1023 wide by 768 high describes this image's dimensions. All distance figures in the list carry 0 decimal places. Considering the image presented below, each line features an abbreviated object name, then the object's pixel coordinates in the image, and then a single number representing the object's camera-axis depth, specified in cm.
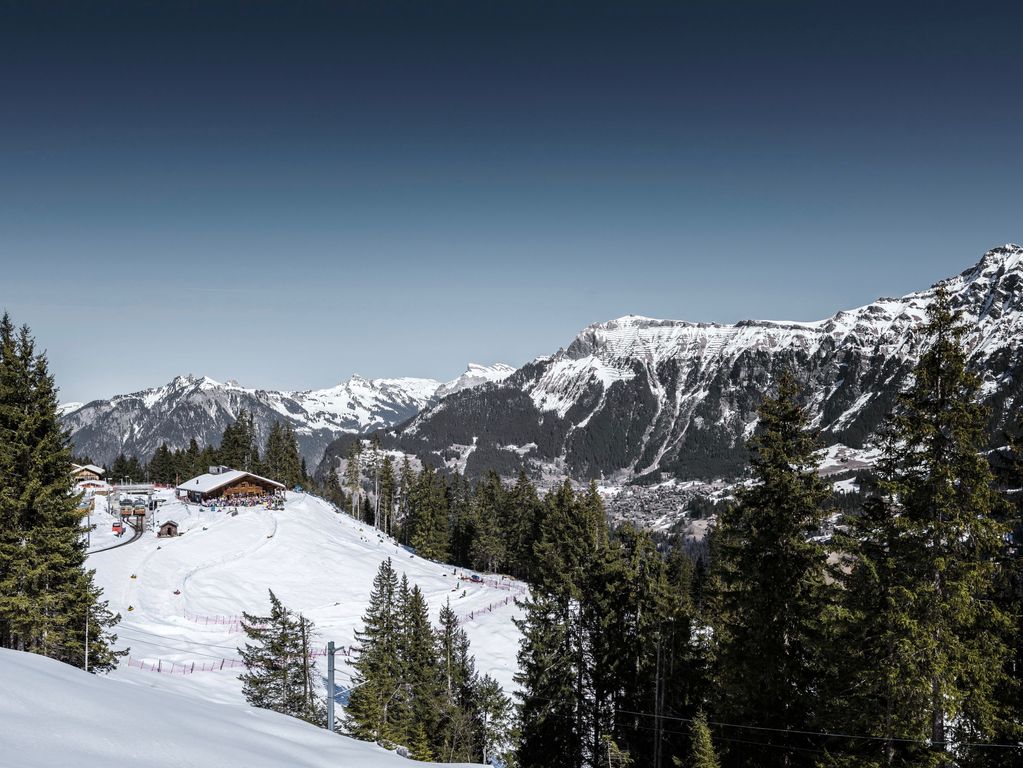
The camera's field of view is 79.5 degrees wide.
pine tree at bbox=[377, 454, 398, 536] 11481
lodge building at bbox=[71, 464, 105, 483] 11406
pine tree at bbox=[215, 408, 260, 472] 12212
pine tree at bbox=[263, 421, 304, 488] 11935
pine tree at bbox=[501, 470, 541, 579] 9075
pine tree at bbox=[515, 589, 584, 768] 3350
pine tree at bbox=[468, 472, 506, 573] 9288
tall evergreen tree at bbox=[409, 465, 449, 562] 9406
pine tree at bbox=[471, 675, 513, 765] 3709
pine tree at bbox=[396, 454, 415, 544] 11109
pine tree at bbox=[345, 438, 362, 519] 12362
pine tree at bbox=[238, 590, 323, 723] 3503
